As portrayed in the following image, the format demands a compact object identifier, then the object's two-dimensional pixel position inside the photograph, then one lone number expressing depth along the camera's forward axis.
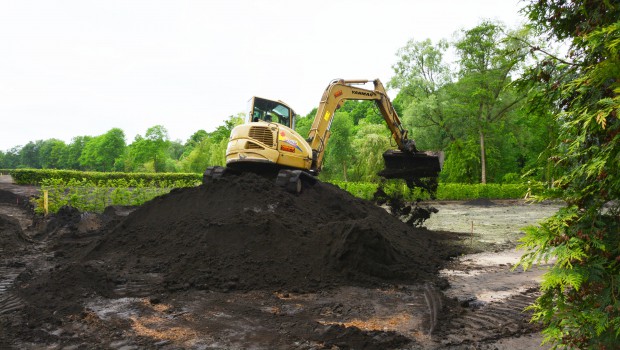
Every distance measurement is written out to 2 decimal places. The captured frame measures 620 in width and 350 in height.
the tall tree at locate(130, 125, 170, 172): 58.69
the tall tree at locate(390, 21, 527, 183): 38.84
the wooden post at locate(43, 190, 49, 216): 16.00
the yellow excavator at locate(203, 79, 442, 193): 11.73
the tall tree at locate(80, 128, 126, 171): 74.88
